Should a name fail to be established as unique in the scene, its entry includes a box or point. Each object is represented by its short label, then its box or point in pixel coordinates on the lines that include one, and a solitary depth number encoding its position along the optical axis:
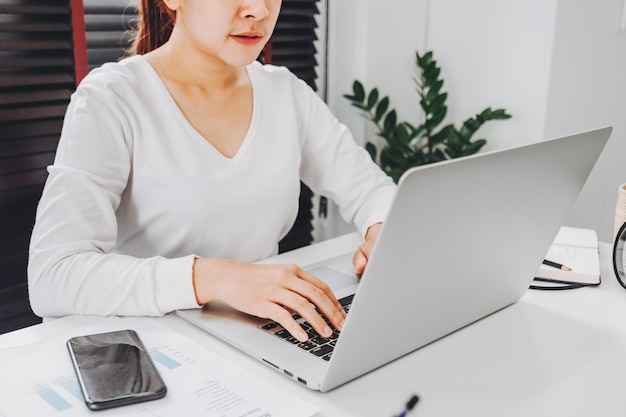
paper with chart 0.68
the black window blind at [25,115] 1.56
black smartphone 0.68
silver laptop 0.65
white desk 0.72
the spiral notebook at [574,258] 1.08
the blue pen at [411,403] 0.60
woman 0.92
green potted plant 2.25
